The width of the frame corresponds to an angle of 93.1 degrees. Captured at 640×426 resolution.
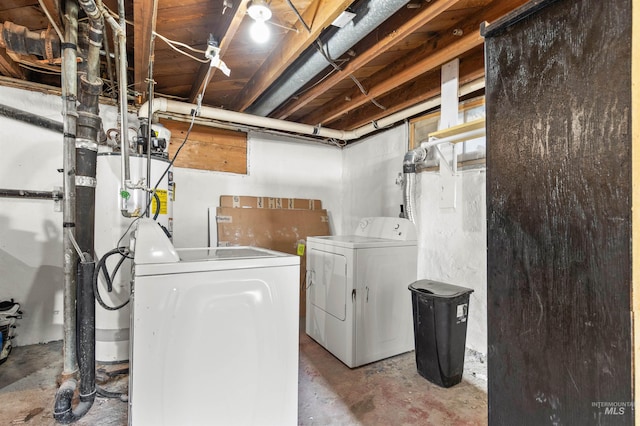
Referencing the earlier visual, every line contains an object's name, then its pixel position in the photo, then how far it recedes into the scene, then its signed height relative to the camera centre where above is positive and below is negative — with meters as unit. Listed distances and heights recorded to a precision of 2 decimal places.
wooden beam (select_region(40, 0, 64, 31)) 1.60 +1.11
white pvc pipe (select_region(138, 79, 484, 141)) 2.53 +0.92
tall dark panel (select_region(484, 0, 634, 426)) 0.54 +0.00
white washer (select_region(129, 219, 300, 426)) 1.23 -0.54
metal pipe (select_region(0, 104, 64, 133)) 2.17 +0.71
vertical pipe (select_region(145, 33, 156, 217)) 1.75 +0.51
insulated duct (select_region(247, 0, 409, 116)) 1.48 +1.00
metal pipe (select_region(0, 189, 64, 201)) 2.47 +0.15
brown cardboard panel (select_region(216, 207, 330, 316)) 3.30 -0.18
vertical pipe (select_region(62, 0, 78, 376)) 1.72 +0.14
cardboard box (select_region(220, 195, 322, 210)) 3.45 +0.13
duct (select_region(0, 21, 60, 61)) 1.76 +1.01
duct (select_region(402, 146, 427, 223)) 2.74 +0.34
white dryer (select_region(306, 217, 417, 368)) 2.38 -0.66
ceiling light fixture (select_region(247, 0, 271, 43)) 1.33 +0.90
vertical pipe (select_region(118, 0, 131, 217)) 1.58 +0.64
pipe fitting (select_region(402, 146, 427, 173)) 2.74 +0.50
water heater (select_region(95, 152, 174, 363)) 2.13 -0.15
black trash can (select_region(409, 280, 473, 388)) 2.11 -0.83
